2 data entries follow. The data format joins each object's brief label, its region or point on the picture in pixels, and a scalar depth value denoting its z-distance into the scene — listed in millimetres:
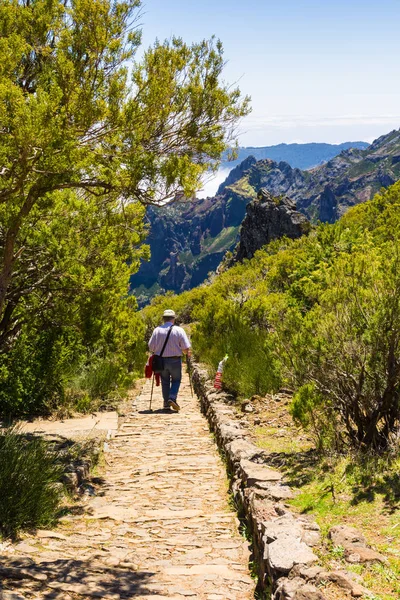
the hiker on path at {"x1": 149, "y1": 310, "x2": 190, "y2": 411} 11359
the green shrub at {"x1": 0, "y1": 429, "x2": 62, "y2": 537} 4691
